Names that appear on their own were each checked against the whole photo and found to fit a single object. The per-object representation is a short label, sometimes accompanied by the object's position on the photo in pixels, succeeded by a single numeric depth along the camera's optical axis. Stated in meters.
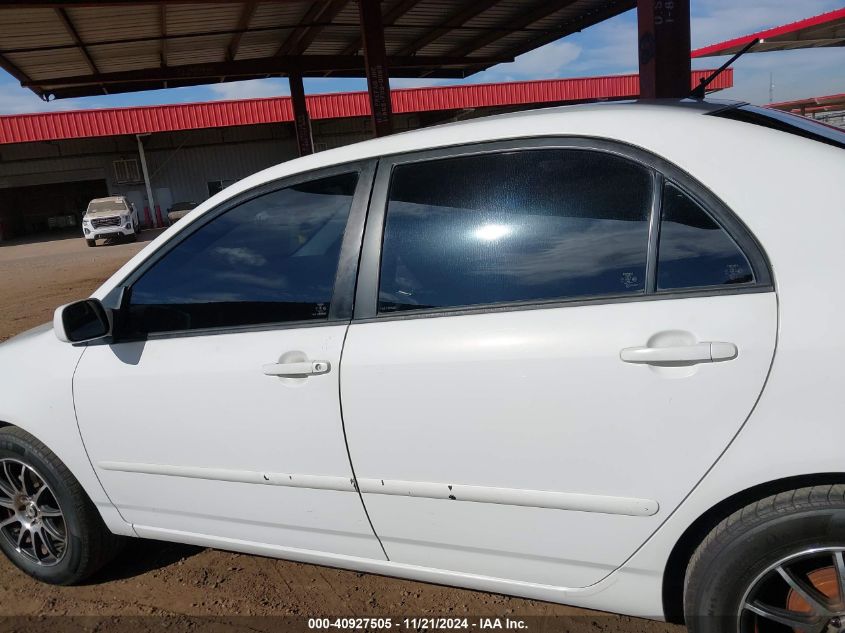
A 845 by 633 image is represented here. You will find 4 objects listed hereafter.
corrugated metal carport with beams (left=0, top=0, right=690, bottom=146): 7.82
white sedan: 1.52
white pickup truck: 23.06
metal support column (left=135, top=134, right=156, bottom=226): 28.76
